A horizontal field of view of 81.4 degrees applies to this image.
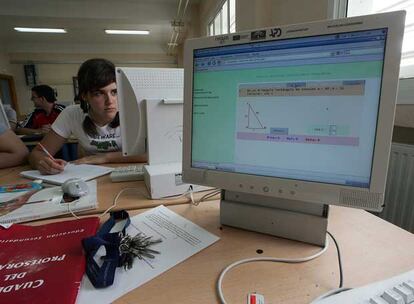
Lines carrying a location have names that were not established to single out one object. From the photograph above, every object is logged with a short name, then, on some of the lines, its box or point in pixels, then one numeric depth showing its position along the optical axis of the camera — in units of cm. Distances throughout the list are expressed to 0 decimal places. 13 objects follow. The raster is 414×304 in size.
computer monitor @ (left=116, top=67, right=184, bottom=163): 91
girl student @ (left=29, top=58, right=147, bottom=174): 136
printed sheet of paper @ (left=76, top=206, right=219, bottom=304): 44
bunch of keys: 52
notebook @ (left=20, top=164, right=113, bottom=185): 105
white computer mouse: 86
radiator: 110
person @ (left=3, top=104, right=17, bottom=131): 376
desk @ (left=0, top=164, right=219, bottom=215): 81
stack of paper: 72
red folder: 42
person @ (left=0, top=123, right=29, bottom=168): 137
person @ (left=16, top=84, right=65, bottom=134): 396
